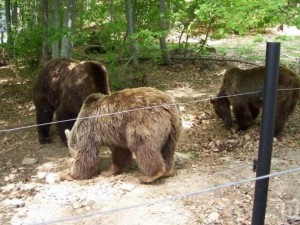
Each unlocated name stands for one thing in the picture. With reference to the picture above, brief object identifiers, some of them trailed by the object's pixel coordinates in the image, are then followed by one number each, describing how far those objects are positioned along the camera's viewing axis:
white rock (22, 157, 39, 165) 7.09
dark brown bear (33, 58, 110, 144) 7.37
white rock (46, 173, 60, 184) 6.04
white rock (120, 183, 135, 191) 5.39
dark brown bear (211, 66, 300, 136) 7.10
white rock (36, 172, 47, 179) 6.32
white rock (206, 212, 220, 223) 4.49
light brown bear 5.43
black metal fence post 3.08
